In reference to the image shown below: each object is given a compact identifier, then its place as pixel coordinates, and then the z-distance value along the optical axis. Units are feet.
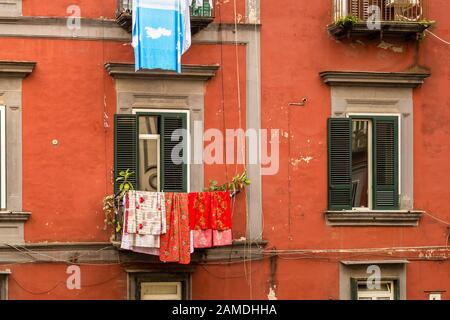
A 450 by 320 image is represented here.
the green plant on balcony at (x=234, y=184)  62.47
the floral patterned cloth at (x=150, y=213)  59.52
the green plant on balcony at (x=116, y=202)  60.34
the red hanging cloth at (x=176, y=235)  59.82
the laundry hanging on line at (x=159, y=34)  59.67
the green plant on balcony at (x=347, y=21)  62.80
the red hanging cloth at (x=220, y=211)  60.64
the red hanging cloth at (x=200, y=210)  60.44
